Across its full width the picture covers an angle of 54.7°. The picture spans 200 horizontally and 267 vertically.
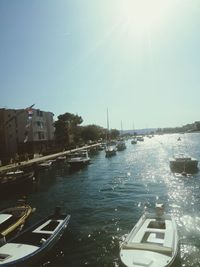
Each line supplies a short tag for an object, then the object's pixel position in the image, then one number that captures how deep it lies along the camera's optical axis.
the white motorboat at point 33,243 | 11.08
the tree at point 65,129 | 75.46
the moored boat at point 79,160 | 42.55
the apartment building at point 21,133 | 54.25
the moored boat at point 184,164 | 35.26
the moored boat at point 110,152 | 58.72
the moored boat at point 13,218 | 15.06
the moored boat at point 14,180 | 26.87
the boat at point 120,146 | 74.64
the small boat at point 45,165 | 40.66
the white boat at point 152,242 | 10.27
